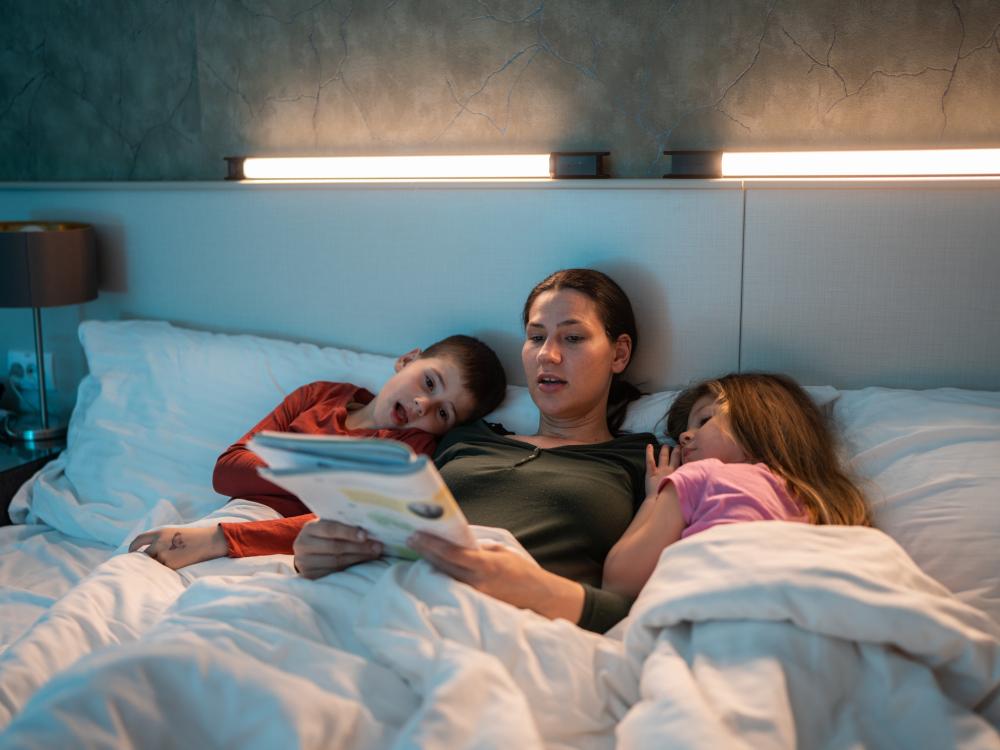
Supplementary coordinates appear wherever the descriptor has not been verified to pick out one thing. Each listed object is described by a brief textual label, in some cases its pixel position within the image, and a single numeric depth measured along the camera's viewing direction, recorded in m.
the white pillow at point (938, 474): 1.34
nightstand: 2.18
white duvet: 0.96
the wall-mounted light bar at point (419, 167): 1.97
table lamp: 2.29
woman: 1.29
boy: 1.80
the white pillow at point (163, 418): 2.01
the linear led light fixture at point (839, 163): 1.69
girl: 1.37
